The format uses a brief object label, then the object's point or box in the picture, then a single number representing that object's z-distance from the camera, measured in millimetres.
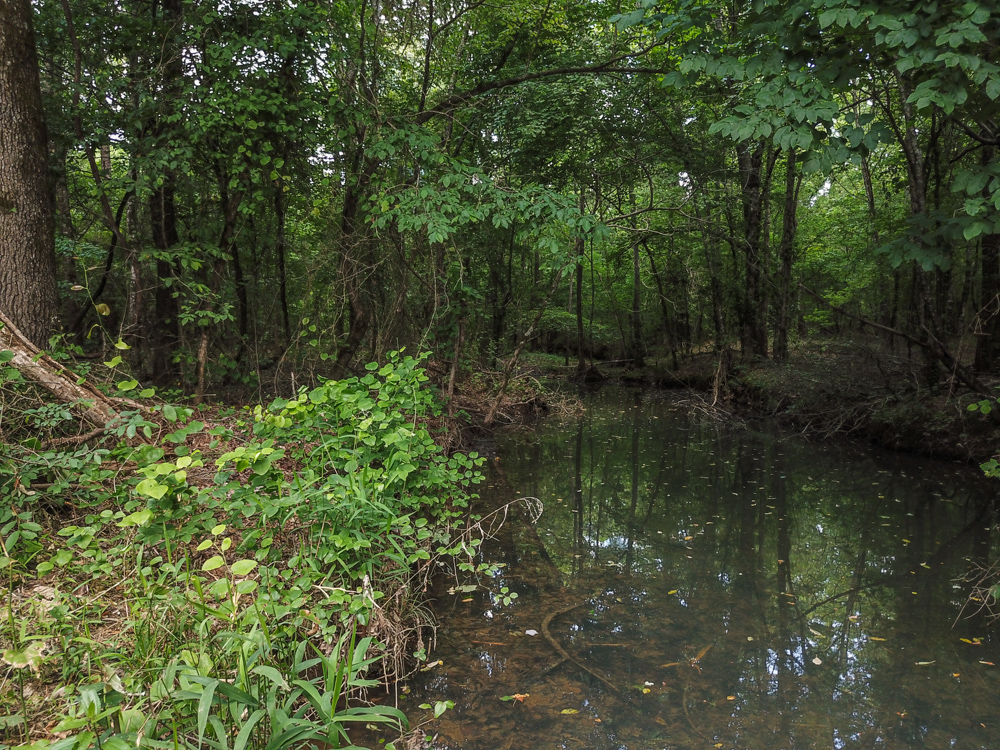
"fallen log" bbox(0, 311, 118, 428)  3961
